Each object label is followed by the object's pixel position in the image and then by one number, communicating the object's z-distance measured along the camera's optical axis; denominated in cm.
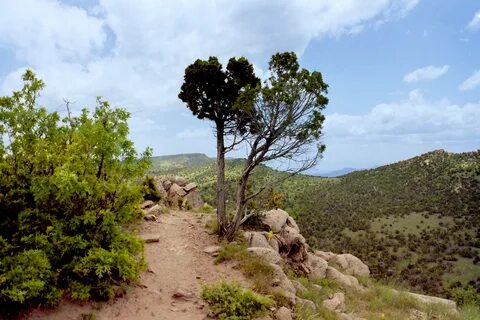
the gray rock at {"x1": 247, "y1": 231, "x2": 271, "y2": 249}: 1672
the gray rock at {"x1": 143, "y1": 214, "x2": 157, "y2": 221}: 1914
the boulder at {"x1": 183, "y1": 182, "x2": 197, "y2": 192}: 2844
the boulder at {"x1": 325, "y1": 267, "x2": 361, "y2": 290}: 1865
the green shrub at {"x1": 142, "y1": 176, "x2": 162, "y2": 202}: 2411
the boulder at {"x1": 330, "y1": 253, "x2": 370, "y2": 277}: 2222
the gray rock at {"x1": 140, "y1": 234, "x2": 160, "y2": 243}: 1600
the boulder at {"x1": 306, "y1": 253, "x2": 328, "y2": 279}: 1870
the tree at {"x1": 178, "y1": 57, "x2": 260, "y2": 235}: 1723
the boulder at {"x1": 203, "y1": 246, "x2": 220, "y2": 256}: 1558
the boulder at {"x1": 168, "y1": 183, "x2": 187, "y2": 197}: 2738
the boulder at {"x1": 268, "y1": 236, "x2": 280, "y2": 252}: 1762
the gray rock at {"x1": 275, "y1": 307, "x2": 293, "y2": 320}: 1151
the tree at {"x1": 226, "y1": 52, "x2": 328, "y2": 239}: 1585
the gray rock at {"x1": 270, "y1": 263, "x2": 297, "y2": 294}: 1357
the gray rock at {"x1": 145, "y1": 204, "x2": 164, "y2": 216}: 2034
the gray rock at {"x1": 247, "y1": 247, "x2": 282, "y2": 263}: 1526
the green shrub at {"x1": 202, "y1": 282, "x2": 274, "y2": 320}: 1098
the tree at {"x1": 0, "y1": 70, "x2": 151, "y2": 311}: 962
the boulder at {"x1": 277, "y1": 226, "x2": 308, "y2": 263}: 1870
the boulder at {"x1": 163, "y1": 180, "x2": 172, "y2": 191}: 2830
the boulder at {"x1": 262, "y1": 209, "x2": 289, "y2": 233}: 1958
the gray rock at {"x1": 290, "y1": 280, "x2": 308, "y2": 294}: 1462
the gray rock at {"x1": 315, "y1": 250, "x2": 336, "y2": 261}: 2299
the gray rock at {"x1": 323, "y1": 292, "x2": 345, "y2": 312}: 1431
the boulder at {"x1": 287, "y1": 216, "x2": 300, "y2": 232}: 2151
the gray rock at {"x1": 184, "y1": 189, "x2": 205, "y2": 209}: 2781
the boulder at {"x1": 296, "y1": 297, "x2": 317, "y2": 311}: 1279
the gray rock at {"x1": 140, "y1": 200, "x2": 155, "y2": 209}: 2148
